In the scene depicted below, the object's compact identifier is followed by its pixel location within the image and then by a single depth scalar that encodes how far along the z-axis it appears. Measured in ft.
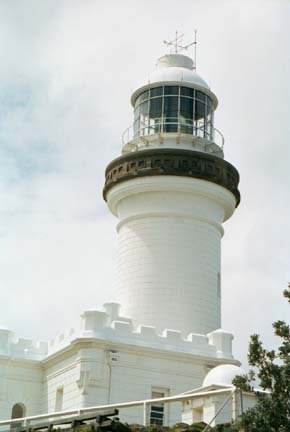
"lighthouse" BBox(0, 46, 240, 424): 79.51
